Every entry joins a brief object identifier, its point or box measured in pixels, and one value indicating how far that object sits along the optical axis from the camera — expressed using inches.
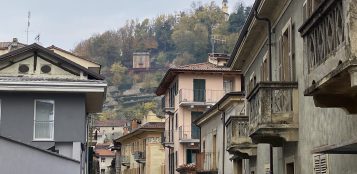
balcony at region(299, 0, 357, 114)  268.5
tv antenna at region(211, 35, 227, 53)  5821.4
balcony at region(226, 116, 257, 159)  845.8
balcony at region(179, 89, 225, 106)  1934.1
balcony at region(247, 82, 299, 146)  553.6
